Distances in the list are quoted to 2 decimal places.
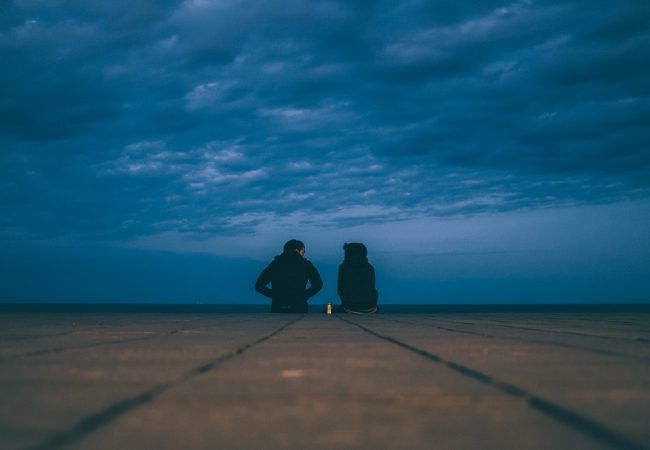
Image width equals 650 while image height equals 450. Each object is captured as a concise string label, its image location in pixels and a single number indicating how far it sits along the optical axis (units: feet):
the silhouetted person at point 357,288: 34.40
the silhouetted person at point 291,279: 33.53
